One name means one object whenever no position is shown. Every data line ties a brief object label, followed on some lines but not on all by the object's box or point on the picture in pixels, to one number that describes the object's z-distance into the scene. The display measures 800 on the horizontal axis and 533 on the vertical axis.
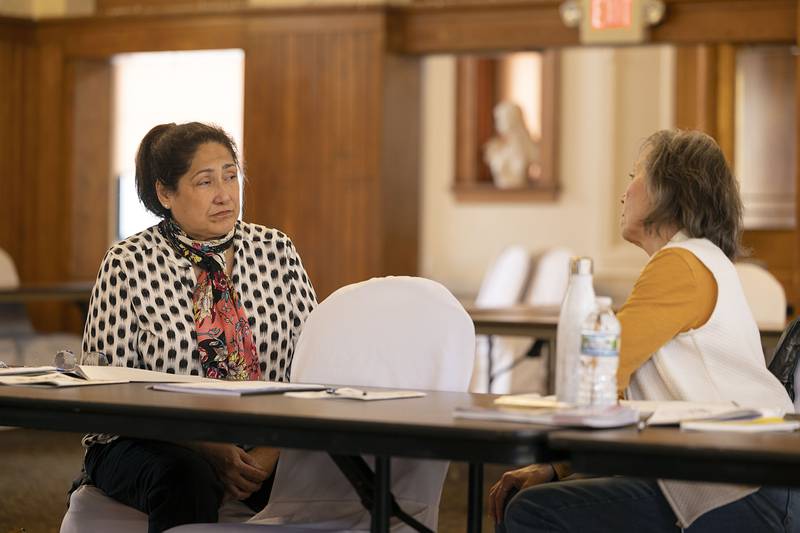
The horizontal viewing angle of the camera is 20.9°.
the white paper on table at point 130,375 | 4.12
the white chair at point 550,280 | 14.02
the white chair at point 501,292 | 13.52
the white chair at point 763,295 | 8.50
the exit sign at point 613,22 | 11.28
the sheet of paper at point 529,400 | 3.38
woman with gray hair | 3.70
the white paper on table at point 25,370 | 4.19
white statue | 17.31
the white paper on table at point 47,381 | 3.91
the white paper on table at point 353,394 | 3.64
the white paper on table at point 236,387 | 3.74
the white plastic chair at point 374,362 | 4.02
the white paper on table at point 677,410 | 3.20
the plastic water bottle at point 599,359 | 3.30
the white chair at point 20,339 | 11.13
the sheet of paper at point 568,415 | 3.06
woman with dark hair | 4.44
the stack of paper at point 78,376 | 3.95
